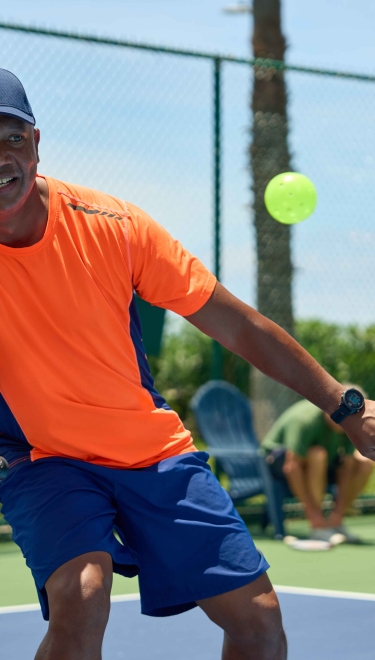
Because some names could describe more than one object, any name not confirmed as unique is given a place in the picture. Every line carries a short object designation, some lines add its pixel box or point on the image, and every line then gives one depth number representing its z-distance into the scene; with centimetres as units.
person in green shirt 740
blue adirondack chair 738
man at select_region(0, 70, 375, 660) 280
